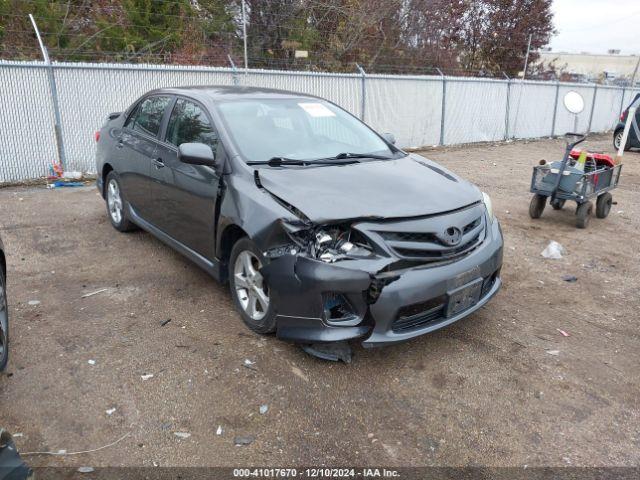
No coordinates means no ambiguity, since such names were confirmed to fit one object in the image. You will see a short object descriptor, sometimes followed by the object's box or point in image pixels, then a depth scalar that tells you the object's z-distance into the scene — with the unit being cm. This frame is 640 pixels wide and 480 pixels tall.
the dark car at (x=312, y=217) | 316
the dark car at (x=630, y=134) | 1375
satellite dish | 696
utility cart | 654
